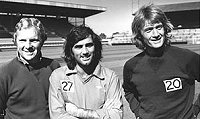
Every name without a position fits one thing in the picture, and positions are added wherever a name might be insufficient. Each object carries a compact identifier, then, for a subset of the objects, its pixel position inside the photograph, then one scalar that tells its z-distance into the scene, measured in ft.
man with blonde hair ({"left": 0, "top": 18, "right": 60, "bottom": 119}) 7.54
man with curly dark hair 7.14
